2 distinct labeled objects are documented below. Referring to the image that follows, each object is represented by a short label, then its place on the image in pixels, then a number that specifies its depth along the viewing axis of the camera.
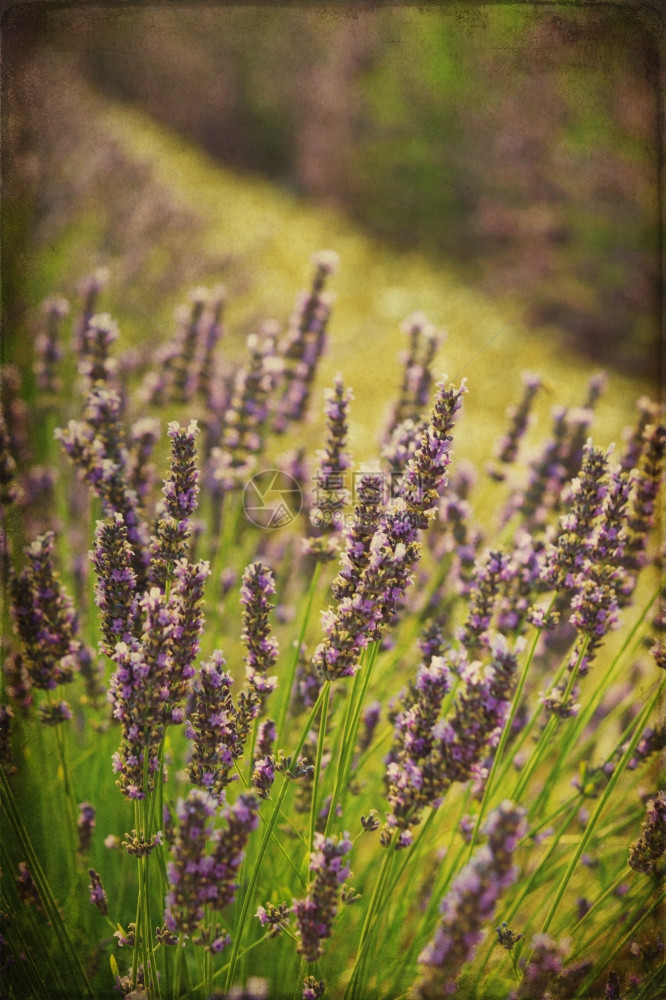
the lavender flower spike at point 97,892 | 0.61
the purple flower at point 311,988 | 0.60
